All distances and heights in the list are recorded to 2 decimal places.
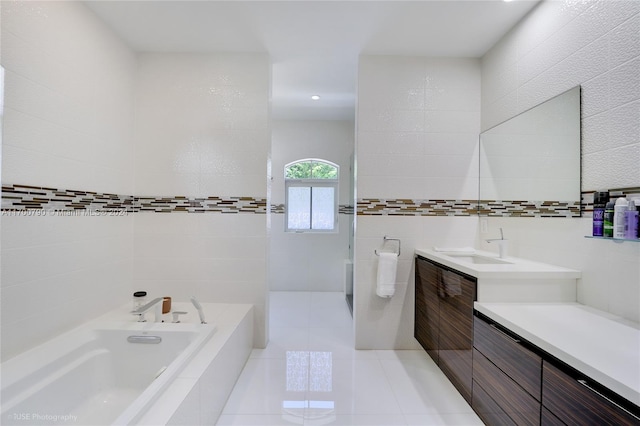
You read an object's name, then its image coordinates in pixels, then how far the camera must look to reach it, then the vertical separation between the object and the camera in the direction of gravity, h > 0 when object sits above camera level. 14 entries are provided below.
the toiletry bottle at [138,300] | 2.08 -0.70
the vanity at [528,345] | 0.92 -0.54
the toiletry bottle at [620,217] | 1.27 +0.00
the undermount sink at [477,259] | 2.08 -0.35
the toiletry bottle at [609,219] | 1.34 -0.01
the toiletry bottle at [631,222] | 1.23 -0.02
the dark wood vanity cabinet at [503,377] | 1.19 -0.77
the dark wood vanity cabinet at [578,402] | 0.84 -0.60
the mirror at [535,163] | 1.69 +0.38
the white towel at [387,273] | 2.46 -0.51
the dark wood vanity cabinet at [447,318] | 1.76 -0.74
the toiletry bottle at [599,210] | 1.39 +0.03
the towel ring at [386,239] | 2.58 -0.23
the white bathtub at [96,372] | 1.33 -0.89
